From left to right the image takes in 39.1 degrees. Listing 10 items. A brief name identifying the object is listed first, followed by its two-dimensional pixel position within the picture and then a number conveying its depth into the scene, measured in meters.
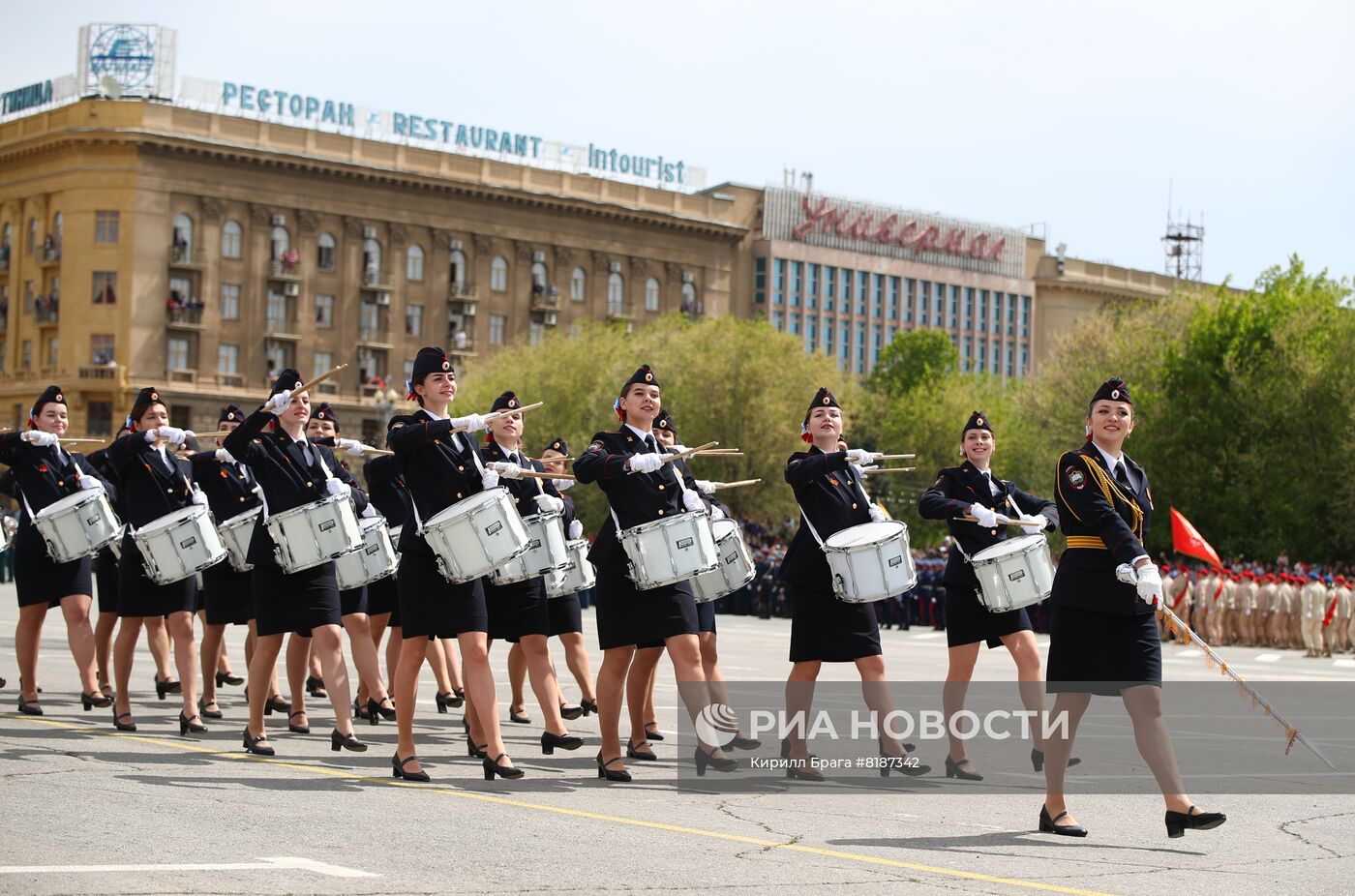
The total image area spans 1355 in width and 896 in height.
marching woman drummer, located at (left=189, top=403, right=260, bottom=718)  13.98
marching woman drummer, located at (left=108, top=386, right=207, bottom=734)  13.35
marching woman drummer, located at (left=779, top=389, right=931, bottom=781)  12.02
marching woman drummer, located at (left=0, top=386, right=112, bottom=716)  14.30
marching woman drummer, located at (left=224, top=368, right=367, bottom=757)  12.16
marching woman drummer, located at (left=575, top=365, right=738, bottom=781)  11.53
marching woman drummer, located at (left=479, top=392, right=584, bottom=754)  12.34
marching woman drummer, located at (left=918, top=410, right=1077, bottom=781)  12.52
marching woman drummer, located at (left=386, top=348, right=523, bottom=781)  11.21
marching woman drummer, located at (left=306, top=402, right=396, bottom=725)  13.69
